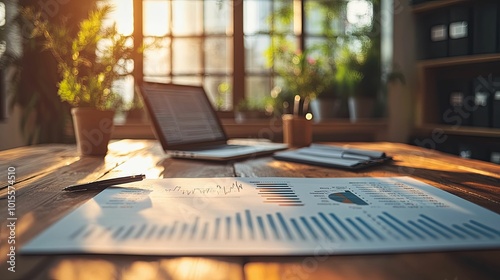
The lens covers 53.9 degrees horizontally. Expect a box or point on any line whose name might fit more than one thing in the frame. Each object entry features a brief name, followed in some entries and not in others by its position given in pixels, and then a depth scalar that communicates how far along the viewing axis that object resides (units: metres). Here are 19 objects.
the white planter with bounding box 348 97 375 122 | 2.99
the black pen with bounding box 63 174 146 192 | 0.75
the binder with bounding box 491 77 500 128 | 2.34
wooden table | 0.39
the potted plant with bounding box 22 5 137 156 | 1.24
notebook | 1.07
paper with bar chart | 0.45
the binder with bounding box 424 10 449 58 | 2.68
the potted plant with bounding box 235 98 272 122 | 3.02
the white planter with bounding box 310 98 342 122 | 3.04
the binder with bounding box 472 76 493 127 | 2.40
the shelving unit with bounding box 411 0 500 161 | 2.45
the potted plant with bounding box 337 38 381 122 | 2.96
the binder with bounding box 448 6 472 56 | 2.50
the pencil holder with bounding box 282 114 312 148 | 1.51
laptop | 1.29
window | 3.13
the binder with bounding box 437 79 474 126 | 2.53
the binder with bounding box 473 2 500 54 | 2.35
